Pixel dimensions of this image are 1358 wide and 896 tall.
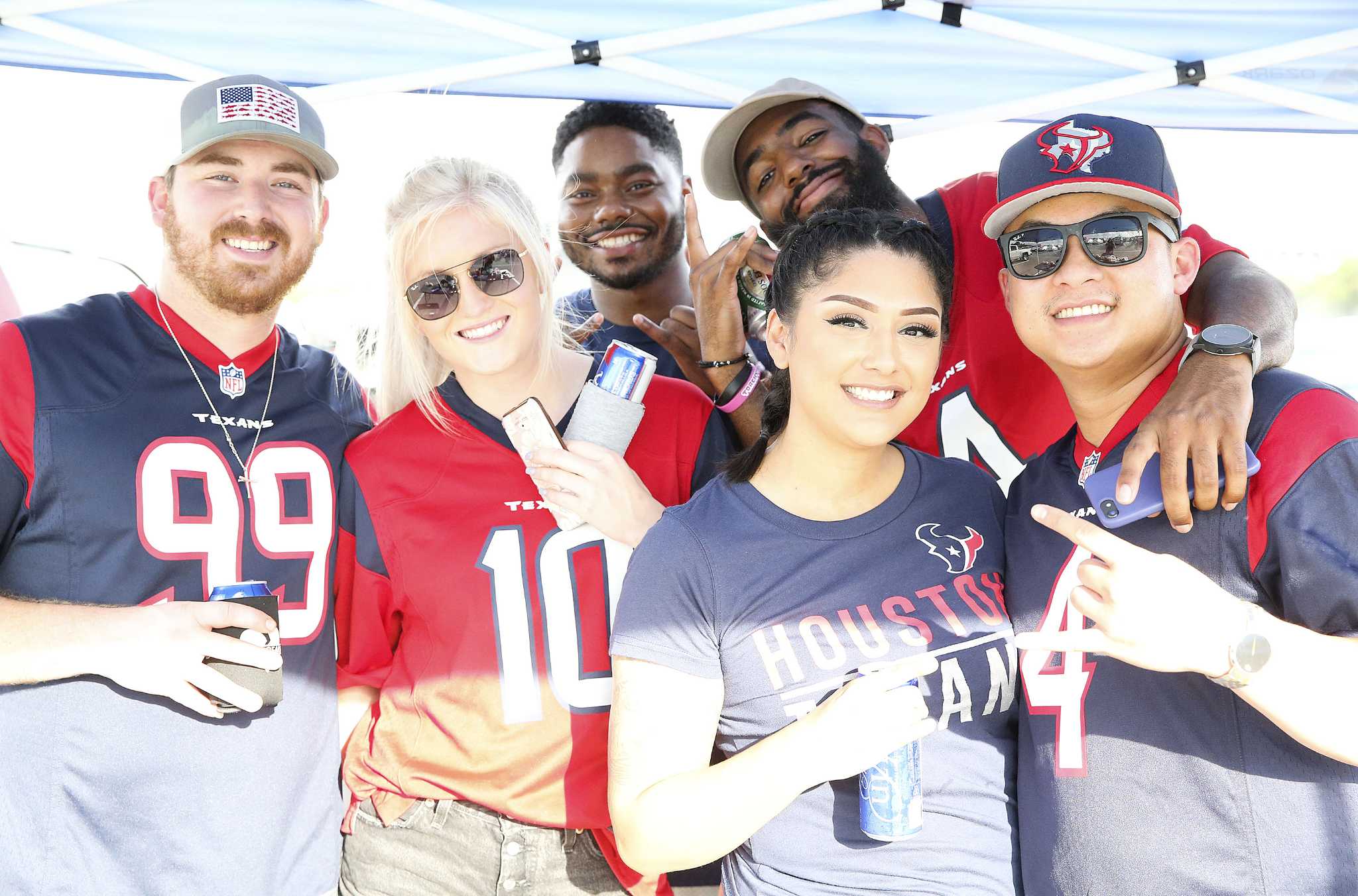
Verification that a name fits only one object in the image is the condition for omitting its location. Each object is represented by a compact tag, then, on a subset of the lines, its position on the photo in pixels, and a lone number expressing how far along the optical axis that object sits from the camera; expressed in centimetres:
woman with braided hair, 189
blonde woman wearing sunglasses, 239
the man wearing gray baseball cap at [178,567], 229
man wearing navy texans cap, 167
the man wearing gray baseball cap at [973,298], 185
